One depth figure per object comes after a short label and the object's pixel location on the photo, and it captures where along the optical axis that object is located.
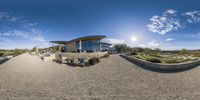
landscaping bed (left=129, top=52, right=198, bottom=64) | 8.62
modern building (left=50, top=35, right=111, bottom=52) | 21.86
